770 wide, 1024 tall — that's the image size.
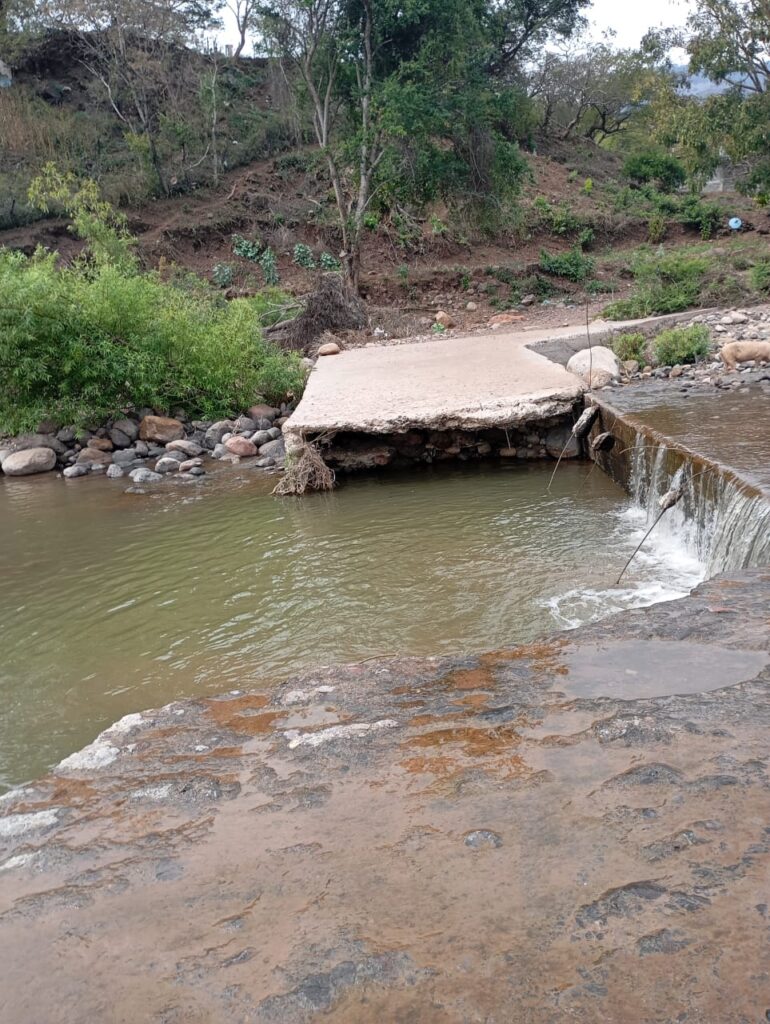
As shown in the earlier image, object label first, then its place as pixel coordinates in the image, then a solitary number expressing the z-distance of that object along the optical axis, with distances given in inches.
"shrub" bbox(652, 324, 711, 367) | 406.9
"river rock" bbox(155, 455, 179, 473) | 395.9
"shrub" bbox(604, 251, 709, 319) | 551.8
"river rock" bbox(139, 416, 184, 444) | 437.7
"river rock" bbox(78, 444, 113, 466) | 422.6
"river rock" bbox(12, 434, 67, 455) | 437.7
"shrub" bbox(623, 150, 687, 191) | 1103.6
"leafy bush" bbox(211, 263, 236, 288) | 803.4
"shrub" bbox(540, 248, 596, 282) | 783.7
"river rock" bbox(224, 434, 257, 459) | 411.8
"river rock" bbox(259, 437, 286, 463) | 401.4
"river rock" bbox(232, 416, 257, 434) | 437.7
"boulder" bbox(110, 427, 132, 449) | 439.3
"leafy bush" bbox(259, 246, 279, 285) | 816.9
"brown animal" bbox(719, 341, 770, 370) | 378.9
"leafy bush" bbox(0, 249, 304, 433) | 414.9
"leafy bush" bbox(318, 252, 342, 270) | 837.8
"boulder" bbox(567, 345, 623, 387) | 372.8
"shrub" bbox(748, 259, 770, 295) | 565.6
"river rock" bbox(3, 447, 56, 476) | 421.1
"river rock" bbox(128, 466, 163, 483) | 384.8
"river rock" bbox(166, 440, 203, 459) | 419.5
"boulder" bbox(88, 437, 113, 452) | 434.6
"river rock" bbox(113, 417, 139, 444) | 444.8
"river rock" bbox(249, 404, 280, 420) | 454.6
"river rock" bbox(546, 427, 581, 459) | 342.3
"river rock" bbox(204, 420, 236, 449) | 431.5
